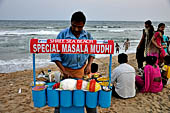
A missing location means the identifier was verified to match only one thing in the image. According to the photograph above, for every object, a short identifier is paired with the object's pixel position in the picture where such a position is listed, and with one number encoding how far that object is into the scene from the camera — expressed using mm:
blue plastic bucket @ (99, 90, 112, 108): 1647
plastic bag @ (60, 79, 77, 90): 1657
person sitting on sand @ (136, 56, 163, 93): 3578
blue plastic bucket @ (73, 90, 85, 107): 1651
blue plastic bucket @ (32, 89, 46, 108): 1639
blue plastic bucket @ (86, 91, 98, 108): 1640
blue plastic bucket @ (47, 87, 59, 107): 1639
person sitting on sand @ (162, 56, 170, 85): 4095
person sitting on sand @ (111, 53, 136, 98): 3285
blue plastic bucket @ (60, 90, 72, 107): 1639
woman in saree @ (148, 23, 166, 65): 4336
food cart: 1649
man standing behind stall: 1797
